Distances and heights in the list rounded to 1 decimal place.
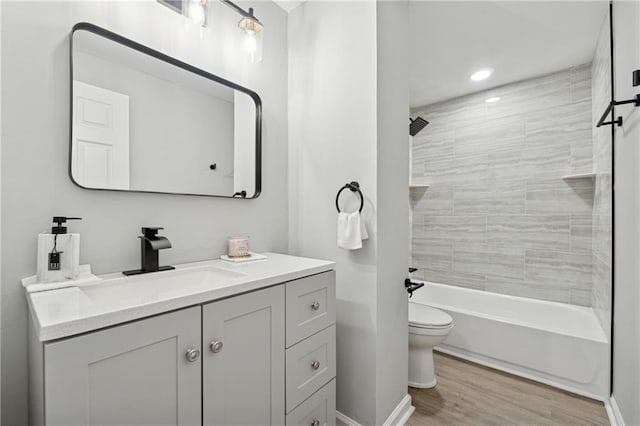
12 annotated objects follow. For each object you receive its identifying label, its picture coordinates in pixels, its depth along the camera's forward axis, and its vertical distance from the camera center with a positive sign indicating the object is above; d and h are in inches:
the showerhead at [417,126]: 114.0 +33.5
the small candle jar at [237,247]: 60.6 -7.1
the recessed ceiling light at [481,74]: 107.3 +50.3
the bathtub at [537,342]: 80.0 -38.9
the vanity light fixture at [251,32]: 60.1 +36.6
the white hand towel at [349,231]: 58.9 -3.8
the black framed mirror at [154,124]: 44.9 +15.8
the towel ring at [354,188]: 61.1 +4.9
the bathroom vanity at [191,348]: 26.8 -15.4
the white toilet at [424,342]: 80.9 -35.3
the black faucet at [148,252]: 46.7 -6.4
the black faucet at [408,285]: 69.0 -17.1
